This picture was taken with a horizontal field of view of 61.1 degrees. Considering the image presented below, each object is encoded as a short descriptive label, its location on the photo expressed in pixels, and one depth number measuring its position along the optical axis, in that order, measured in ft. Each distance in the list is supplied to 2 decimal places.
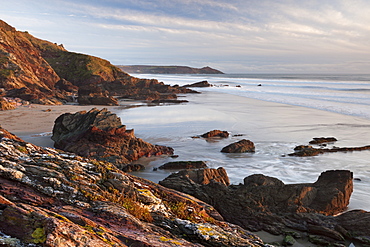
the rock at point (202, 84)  314.14
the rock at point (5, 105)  101.78
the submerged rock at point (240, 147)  57.57
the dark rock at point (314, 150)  55.72
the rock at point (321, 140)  64.40
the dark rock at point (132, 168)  46.19
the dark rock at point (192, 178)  31.01
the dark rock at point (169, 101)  149.16
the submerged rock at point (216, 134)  70.13
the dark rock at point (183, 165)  47.52
